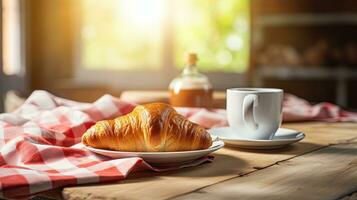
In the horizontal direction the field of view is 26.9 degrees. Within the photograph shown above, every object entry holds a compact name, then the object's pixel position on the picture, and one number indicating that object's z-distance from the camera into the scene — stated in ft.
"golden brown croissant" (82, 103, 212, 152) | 3.07
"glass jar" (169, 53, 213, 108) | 4.75
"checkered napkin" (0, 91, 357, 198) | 2.72
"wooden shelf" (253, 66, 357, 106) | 11.94
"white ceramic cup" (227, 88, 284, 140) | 3.51
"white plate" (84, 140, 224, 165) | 2.97
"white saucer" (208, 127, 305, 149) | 3.47
